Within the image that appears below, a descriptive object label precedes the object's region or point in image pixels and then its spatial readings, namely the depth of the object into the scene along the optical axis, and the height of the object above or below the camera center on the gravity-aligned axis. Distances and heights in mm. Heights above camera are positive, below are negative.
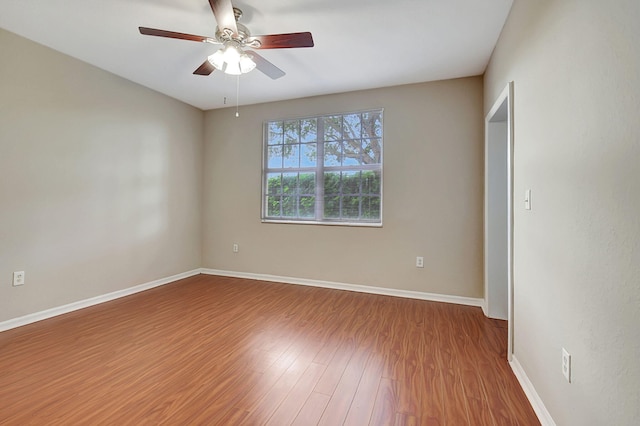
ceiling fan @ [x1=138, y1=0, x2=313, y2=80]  1799 +1213
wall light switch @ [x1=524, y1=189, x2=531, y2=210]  1652 +104
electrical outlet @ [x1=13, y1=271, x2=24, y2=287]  2455 -583
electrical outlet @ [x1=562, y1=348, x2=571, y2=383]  1196 -640
